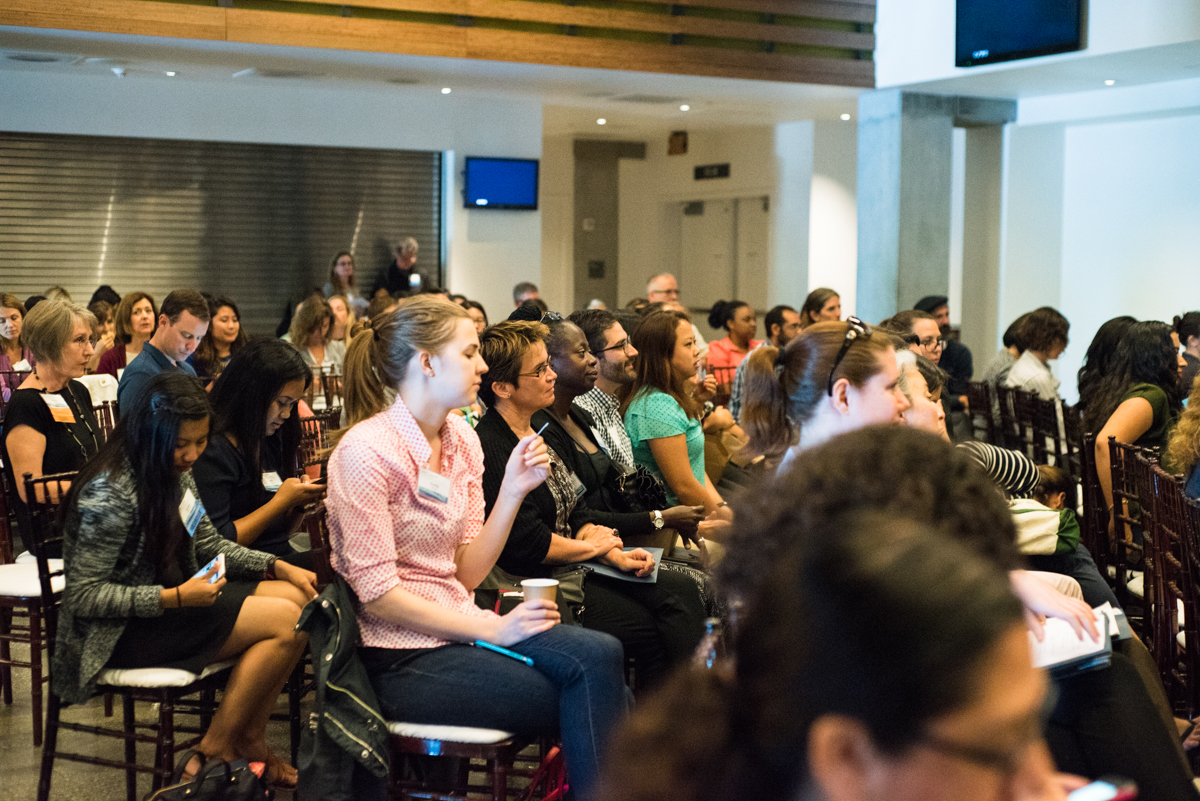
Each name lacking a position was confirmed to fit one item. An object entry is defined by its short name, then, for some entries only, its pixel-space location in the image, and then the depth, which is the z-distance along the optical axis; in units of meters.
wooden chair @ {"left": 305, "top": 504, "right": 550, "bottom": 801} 2.27
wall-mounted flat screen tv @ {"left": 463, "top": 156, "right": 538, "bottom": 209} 10.63
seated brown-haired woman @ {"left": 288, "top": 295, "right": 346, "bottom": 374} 7.23
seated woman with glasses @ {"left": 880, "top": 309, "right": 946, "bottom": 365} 5.43
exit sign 13.57
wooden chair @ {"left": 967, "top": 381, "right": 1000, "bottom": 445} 6.57
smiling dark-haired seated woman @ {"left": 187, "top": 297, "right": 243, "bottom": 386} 6.07
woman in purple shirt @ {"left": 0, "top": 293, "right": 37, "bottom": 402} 6.45
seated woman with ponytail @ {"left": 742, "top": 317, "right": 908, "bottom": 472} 2.66
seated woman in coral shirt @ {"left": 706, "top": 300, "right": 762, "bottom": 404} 7.66
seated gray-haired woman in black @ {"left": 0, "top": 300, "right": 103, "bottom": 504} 3.69
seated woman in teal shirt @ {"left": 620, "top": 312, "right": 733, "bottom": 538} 3.86
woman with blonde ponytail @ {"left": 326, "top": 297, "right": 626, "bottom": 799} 2.30
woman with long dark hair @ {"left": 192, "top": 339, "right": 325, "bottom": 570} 3.19
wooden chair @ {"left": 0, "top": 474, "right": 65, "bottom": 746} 3.25
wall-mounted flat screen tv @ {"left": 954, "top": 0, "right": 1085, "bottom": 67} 8.39
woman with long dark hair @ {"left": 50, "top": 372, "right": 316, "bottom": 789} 2.54
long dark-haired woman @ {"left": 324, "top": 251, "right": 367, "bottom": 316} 10.06
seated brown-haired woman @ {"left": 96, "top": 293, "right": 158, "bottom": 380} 6.23
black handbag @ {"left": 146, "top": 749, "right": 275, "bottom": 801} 2.43
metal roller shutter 9.43
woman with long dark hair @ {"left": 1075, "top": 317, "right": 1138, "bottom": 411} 4.98
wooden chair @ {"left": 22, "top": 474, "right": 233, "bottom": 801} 2.58
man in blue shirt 4.84
